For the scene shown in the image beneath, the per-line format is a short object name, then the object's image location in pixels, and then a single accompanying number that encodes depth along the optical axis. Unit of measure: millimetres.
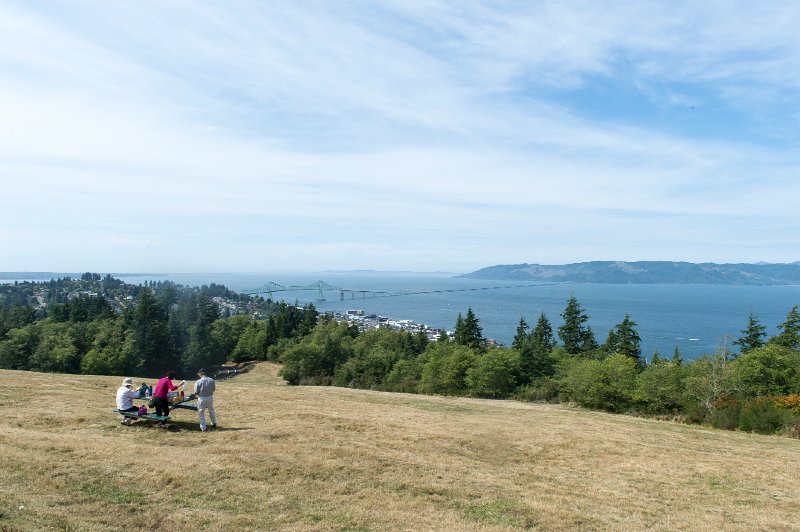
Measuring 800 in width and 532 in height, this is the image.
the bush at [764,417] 23422
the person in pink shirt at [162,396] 14047
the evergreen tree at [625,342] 61875
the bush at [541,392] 40562
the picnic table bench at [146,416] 13795
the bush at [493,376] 42562
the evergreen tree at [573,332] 75812
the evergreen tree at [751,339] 58062
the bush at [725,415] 24906
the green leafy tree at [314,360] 61219
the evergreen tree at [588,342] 73688
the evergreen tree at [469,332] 70312
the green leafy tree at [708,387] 27812
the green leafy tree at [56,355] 59062
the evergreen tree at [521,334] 72938
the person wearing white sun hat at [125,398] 14000
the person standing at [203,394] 13922
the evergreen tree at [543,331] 80625
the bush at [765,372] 32031
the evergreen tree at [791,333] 56125
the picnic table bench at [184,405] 15133
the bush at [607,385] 33719
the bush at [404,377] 51594
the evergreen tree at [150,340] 65250
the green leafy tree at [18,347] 58531
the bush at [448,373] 45844
